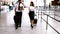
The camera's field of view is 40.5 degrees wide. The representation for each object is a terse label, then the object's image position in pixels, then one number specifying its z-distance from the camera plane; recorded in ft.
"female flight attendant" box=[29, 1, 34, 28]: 10.70
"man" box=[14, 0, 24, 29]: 10.12
